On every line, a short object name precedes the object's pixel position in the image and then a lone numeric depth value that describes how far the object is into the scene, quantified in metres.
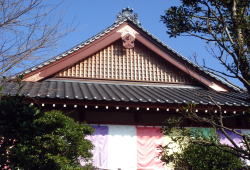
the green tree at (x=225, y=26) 5.52
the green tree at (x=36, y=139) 5.52
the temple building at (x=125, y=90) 8.08
